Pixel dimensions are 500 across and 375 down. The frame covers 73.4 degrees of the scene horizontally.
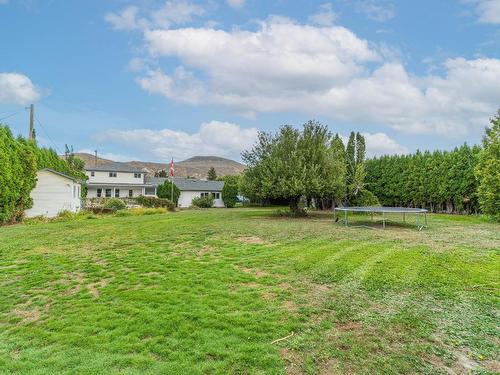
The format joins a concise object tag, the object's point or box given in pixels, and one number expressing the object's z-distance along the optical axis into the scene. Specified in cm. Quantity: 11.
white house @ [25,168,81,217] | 2042
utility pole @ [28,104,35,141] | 2470
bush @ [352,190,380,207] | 2497
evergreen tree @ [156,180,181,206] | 3578
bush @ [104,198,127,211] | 2681
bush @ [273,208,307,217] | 2077
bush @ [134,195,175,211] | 3049
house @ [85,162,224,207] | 3894
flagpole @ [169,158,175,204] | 3225
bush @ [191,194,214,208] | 3697
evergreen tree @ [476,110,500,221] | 1814
